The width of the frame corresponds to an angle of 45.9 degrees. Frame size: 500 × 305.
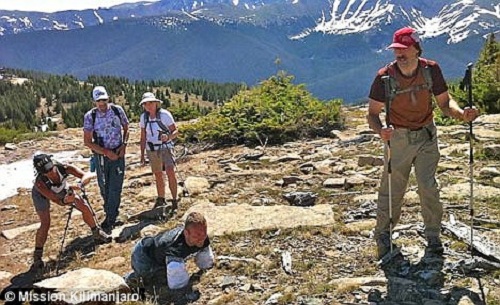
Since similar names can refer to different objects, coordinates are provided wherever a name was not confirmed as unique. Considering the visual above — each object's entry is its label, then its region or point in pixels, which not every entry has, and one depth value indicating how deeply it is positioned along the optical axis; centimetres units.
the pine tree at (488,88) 1692
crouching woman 822
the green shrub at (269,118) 1540
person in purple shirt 930
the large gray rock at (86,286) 623
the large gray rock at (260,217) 834
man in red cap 616
